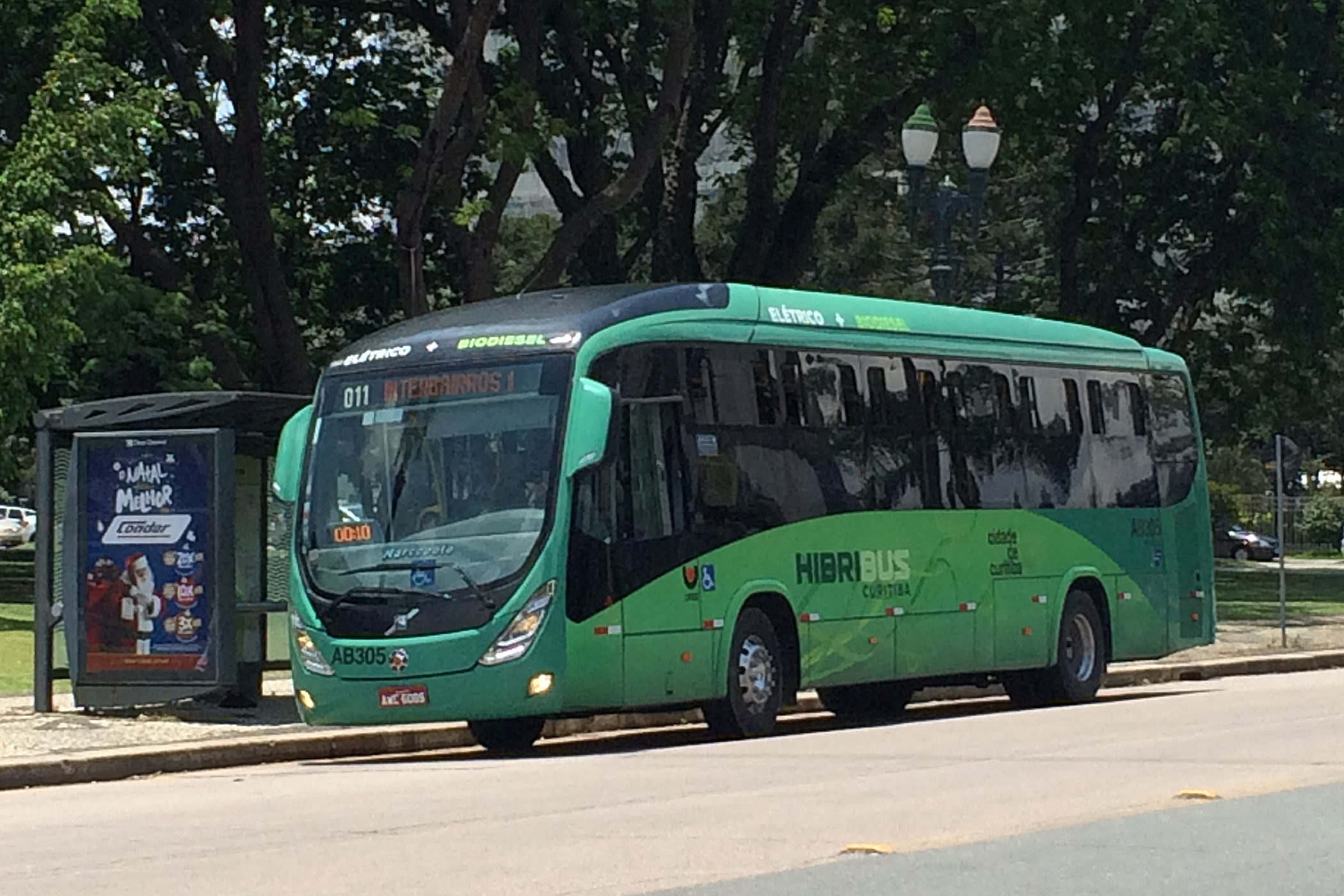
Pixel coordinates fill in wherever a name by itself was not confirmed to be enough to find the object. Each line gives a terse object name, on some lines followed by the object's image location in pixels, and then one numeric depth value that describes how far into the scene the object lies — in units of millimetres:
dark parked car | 79375
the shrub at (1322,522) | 82375
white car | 81062
